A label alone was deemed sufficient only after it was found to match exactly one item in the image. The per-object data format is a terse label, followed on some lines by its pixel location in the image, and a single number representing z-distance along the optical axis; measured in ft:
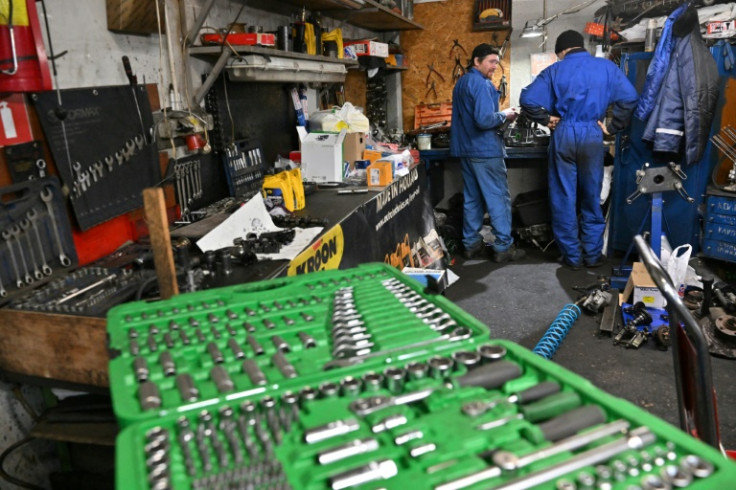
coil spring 9.20
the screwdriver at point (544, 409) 2.46
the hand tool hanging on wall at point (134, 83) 7.20
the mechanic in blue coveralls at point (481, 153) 14.02
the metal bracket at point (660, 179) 10.77
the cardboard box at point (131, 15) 6.92
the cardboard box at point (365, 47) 14.53
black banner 7.92
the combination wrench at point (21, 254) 5.40
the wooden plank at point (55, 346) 4.76
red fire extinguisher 5.06
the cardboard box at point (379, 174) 11.29
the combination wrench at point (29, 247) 5.54
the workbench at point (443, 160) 15.85
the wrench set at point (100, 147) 6.20
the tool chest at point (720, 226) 12.10
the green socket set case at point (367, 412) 2.14
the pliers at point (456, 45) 18.80
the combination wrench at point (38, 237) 5.67
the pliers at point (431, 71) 19.25
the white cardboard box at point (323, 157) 11.28
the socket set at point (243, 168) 9.75
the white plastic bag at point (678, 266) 10.48
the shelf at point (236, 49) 8.57
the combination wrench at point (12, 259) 5.30
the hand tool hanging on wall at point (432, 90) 19.38
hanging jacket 12.34
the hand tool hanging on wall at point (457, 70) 18.89
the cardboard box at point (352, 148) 12.23
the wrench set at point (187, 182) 8.39
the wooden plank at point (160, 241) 4.39
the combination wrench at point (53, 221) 5.86
